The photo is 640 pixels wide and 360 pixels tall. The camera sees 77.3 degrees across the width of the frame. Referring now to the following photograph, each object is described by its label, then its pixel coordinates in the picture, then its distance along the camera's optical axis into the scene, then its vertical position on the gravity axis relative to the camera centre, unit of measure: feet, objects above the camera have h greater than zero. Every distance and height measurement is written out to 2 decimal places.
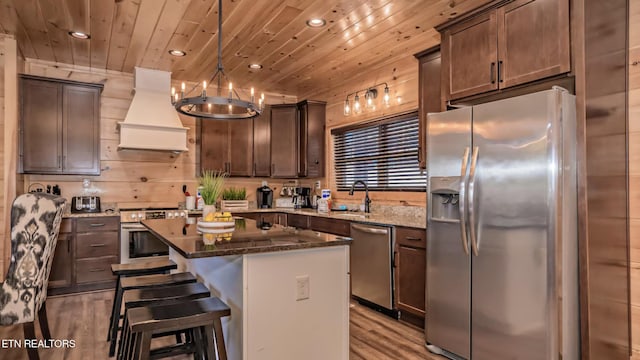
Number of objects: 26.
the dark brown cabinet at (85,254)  13.66 -2.49
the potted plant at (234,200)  17.24 -0.75
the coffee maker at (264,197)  18.66 -0.70
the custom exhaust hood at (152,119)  15.07 +2.47
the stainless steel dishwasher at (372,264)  11.57 -2.50
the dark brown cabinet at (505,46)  7.63 +2.90
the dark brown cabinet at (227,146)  17.26 +1.61
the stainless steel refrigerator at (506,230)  7.04 -0.93
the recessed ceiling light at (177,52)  13.64 +4.50
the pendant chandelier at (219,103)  8.05 +1.70
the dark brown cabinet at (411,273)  10.52 -2.47
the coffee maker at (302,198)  18.70 -0.73
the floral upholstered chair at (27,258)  7.38 -1.39
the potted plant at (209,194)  8.97 -0.25
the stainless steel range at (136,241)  14.20 -2.07
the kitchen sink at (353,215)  13.17 -1.14
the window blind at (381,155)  13.66 +1.06
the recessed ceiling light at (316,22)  10.87 +4.41
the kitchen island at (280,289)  6.41 -1.84
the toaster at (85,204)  15.14 -0.79
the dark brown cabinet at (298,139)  18.03 +2.00
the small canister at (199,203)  16.83 -0.85
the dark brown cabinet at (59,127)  13.87 +2.05
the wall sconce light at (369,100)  14.66 +3.11
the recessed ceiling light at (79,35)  11.96 +4.51
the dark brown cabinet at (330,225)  13.28 -1.51
